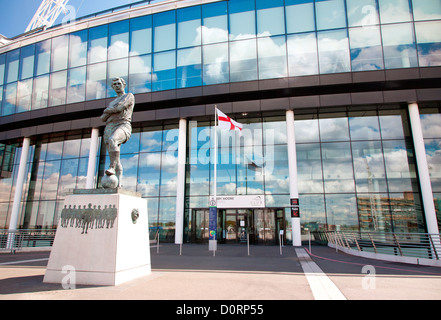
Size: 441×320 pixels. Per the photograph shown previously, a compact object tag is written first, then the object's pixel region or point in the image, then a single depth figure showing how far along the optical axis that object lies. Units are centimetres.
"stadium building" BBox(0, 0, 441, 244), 1936
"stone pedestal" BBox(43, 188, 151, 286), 606
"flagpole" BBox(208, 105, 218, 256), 1600
